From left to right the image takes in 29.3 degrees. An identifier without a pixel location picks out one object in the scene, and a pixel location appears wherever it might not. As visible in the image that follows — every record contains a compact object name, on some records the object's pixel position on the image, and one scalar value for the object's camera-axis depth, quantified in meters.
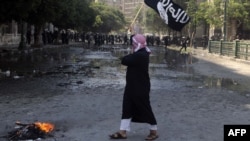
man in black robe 7.77
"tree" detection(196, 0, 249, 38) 52.53
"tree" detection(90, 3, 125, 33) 136.96
